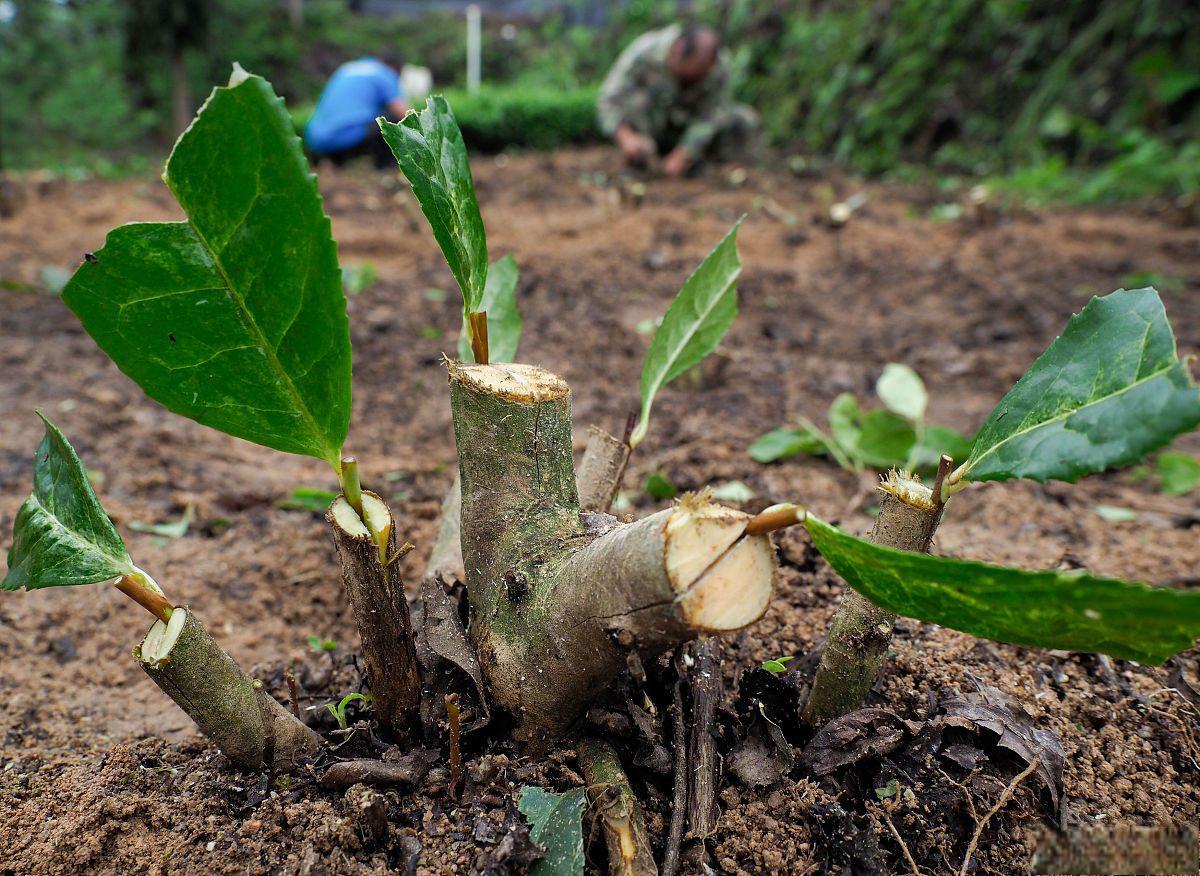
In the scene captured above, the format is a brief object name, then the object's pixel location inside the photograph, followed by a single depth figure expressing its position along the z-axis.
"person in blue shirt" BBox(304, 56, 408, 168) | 2.44
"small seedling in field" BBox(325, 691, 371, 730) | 0.32
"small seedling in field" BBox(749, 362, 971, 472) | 0.62
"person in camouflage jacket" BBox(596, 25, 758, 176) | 2.42
